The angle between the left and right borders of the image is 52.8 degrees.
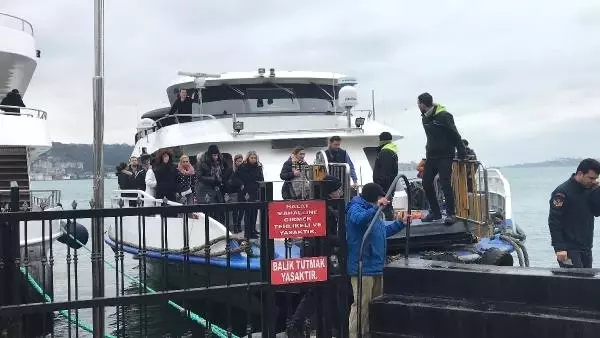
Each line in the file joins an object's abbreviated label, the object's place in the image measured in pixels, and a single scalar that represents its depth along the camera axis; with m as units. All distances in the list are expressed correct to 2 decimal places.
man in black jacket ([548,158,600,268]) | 5.89
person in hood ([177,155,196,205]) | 10.03
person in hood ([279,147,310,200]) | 8.78
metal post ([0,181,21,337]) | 4.41
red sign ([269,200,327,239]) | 4.70
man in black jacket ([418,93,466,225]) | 7.22
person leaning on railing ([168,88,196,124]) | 13.52
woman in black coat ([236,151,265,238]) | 9.58
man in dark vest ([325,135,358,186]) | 9.19
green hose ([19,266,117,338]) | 8.75
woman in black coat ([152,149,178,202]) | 9.81
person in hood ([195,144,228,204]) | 9.41
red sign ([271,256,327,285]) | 4.75
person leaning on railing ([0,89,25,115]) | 12.28
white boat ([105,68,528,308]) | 10.77
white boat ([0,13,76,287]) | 10.09
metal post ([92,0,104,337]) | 4.73
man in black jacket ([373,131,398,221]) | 8.39
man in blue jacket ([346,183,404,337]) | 5.51
